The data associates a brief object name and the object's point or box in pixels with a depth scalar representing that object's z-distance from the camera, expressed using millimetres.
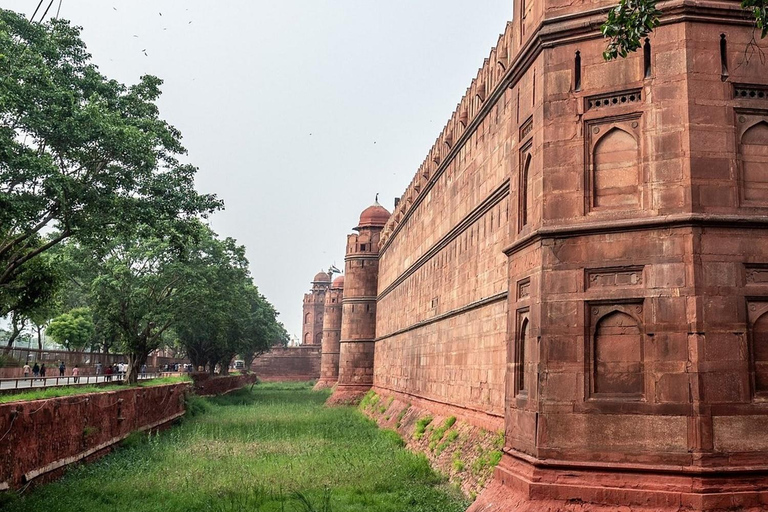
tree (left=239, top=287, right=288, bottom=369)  48062
